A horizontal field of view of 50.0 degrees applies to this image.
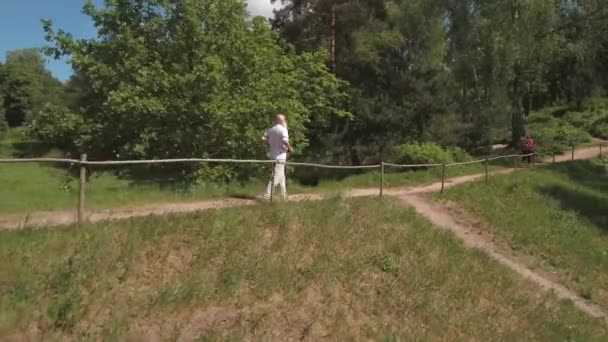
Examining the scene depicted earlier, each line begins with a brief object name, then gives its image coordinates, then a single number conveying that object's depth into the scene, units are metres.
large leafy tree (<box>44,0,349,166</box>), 18.20
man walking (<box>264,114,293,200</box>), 12.77
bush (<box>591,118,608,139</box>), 42.28
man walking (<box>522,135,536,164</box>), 28.37
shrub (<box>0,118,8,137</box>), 72.38
